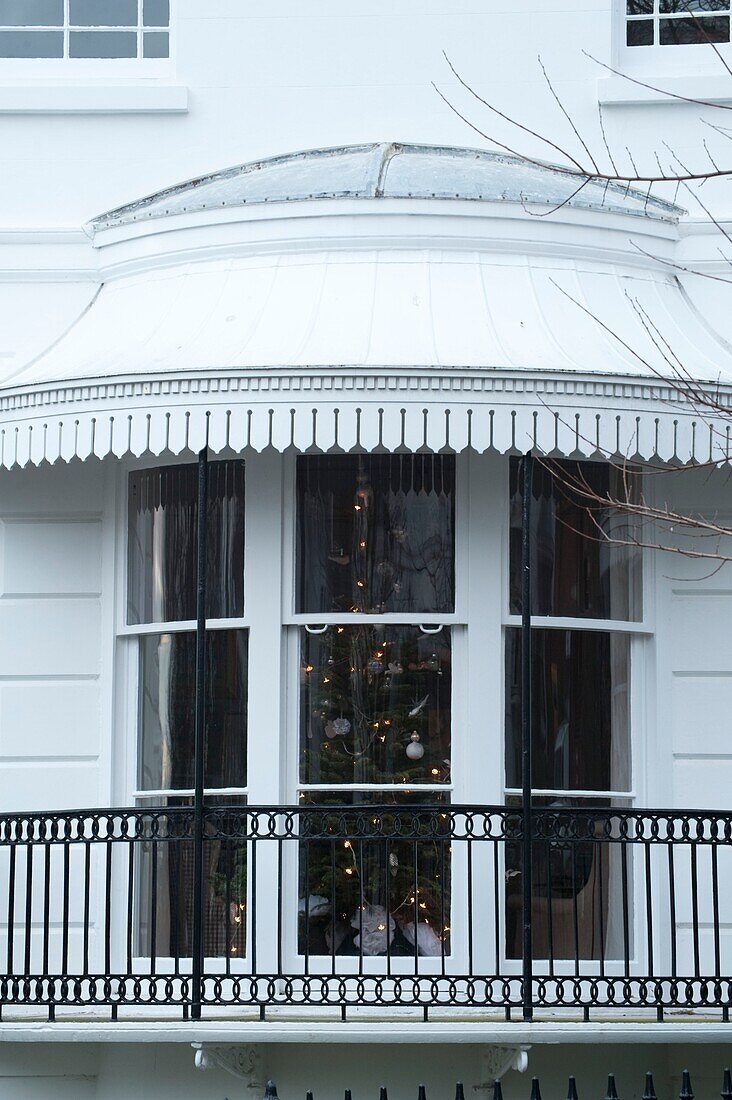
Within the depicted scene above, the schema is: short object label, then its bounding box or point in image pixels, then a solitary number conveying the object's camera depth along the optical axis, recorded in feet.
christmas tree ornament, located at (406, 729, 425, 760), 48.14
